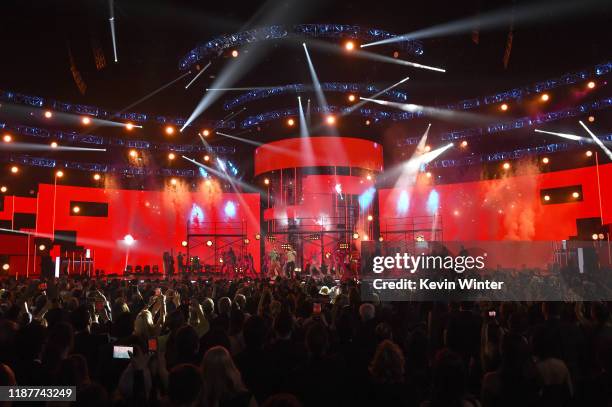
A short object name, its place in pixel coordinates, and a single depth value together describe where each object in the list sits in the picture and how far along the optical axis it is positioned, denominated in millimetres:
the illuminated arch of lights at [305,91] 29594
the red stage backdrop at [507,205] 26172
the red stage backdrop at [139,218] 29455
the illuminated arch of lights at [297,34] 23344
